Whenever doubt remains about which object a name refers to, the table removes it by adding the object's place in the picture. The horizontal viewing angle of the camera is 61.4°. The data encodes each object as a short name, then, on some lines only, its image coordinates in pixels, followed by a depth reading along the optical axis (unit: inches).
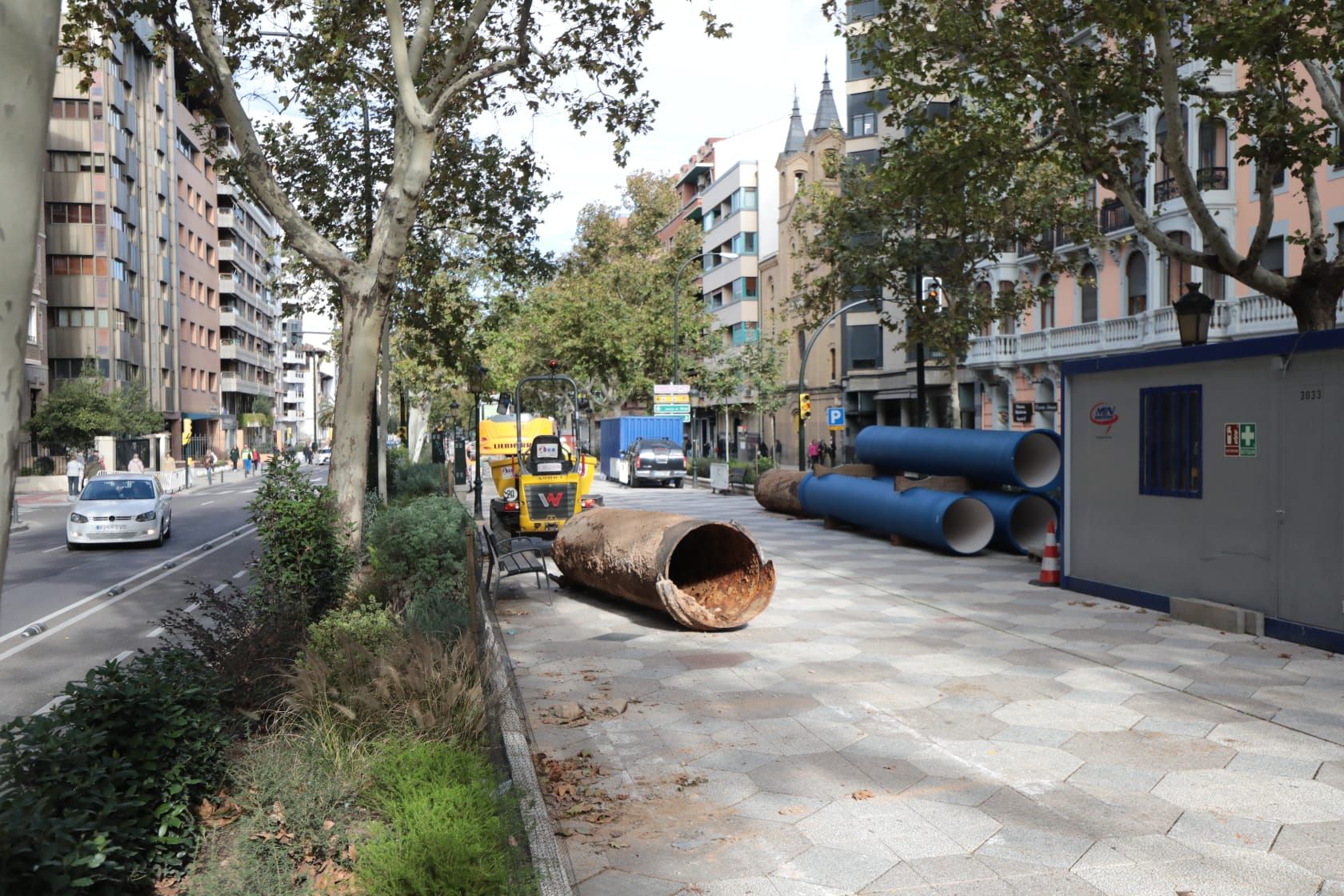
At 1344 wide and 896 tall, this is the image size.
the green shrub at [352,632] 293.9
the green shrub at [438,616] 313.3
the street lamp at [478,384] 918.5
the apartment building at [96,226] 2103.8
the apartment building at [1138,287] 1157.7
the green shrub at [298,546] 381.4
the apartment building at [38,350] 1863.9
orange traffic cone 562.9
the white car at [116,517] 846.5
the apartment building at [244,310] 3513.8
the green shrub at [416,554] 427.2
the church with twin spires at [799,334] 2225.6
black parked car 1636.3
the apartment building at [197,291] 2795.3
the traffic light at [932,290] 1007.0
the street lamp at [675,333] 1860.6
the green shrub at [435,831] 159.2
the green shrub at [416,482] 877.2
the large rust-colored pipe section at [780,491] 1004.6
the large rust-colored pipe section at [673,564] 435.8
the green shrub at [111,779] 138.6
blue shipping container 1770.4
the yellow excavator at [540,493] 799.7
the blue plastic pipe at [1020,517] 679.1
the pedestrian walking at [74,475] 1606.8
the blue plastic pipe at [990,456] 666.2
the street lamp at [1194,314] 514.9
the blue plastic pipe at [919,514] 693.3
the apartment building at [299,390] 6245.1
